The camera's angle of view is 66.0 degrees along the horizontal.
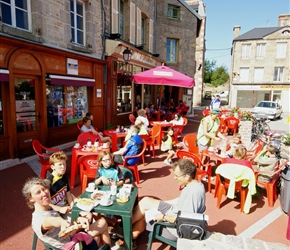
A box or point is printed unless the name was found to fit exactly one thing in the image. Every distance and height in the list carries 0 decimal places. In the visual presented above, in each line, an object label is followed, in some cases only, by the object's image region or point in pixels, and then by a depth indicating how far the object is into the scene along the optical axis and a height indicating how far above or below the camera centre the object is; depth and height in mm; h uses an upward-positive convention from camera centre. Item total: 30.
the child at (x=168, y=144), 6314 -1406
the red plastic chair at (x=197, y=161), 4309 -1232
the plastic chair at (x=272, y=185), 4116 -1628
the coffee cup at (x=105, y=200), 2591 -1230
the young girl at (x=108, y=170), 3361 -1162
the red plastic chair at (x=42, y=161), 4520 -1373
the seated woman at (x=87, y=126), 5996 -873
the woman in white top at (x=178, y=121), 8430 -934
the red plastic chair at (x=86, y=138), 5429 -1080
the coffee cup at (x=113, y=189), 2883 -1226
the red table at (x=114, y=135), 6425 -1154
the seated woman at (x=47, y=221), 2080 -1193
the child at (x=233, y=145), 4752 -1138
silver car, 18500 -994
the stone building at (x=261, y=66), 28688 +4140
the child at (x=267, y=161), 4438 -1268
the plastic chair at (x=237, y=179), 3586 -1310
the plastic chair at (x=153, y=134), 6818 -1266
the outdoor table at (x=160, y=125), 8023 -1080
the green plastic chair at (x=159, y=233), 2566 -1607
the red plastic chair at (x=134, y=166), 4606 -1490
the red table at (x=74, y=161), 4621 -1387
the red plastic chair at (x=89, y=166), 4195 -1343
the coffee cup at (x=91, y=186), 2976 -1236
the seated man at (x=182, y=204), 2496 -1196
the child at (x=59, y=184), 2828 -1180
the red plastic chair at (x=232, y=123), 10398 -1225
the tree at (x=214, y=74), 54791 +5788
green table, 2490 -1296
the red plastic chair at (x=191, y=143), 5789 -1198
